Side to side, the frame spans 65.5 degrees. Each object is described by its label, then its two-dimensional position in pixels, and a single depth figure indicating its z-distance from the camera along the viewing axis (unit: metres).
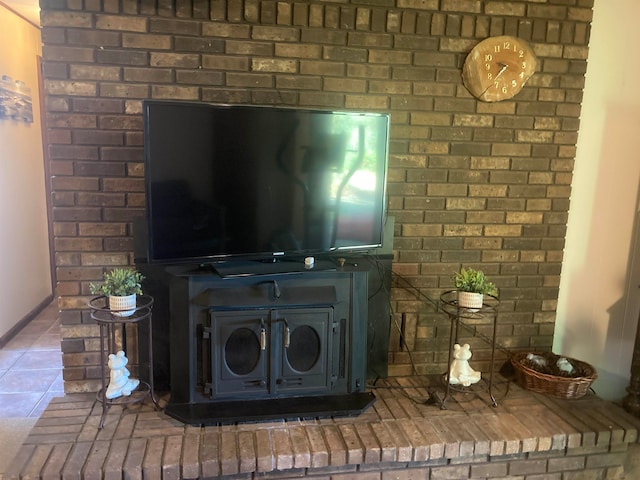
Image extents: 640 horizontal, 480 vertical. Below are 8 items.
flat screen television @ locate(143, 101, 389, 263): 1.95
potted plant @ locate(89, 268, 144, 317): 2.01
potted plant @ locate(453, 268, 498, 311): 2.21
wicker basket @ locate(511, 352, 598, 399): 2.36
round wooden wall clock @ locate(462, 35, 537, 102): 2.36
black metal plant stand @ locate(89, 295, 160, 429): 2.02
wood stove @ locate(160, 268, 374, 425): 2.07
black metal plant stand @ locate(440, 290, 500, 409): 2.23
